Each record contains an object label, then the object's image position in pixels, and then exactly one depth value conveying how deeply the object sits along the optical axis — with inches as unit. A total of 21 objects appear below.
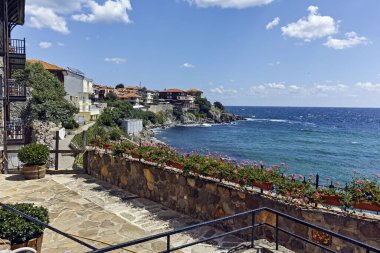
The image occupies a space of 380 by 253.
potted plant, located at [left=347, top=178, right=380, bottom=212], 221.9
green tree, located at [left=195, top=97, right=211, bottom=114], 5551.2
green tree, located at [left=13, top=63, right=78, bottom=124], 1482.5
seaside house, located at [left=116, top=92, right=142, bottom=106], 4461.1
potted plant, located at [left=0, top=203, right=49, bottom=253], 202.2
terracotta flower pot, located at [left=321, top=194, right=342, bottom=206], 232.2
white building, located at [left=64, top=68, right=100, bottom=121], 2479.1
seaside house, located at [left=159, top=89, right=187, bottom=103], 5610.2
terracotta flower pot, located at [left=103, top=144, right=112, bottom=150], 497.4
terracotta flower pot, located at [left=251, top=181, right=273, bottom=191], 270.0
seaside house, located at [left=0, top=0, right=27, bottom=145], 730.2
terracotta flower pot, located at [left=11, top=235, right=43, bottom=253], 204.8
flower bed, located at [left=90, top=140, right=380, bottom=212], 227.8
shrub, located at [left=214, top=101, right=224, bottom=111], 6161.4
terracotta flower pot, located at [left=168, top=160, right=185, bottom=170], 353.3
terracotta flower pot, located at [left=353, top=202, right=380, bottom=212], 221.0
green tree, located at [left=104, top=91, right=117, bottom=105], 4120.6
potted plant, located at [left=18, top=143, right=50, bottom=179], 492.4
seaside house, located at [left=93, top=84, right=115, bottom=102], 4151.1
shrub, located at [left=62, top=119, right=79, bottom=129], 1811.0
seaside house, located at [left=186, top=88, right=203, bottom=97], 6608.3
